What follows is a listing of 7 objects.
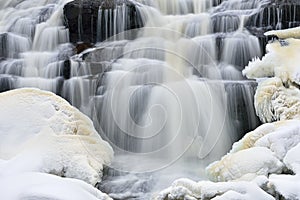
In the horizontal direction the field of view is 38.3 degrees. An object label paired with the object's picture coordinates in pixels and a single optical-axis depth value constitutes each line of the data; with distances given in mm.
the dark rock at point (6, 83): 8672
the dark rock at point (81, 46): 9053
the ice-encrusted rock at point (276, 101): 6152
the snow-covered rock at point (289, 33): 7809
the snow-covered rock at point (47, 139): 4863
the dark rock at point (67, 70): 8396
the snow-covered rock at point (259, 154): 4855
